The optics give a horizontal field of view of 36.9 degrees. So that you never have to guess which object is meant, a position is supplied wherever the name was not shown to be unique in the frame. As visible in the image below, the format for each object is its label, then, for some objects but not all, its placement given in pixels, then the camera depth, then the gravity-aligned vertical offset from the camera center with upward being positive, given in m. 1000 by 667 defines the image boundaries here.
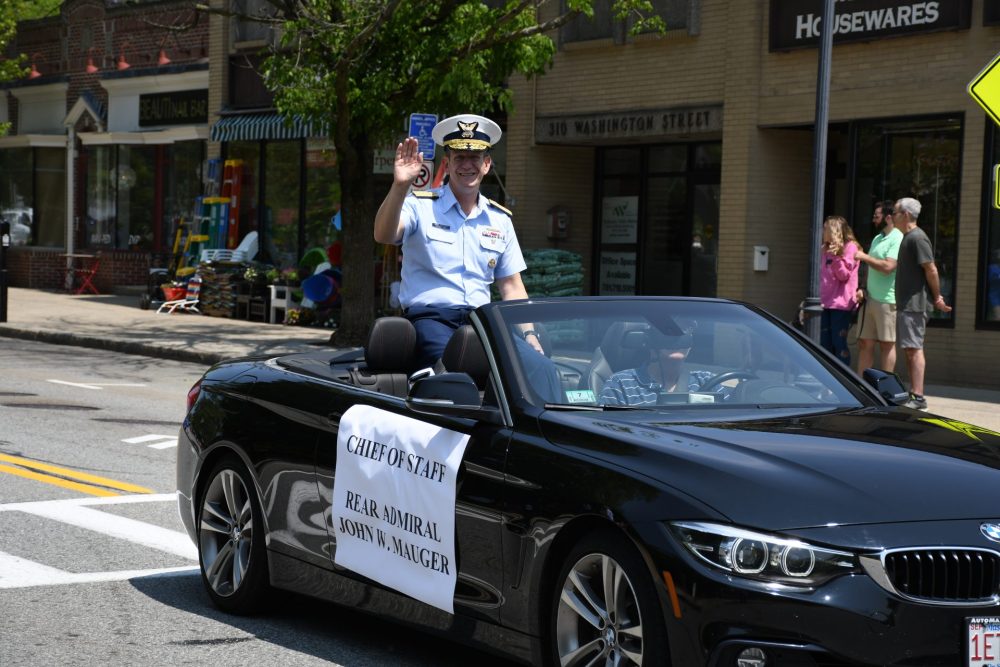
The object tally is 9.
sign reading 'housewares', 17.02 +2.58
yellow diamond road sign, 10.73 +1.08
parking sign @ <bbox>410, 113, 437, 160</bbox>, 18.08 +1.16
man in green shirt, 15.02 -0.60
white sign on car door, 5.17 -1.00
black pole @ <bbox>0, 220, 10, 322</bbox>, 23.95 -0.74
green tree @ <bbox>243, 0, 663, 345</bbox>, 18.64 +2.01
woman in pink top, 15.18 -0.46
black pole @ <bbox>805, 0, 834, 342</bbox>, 13.57 +0.68
